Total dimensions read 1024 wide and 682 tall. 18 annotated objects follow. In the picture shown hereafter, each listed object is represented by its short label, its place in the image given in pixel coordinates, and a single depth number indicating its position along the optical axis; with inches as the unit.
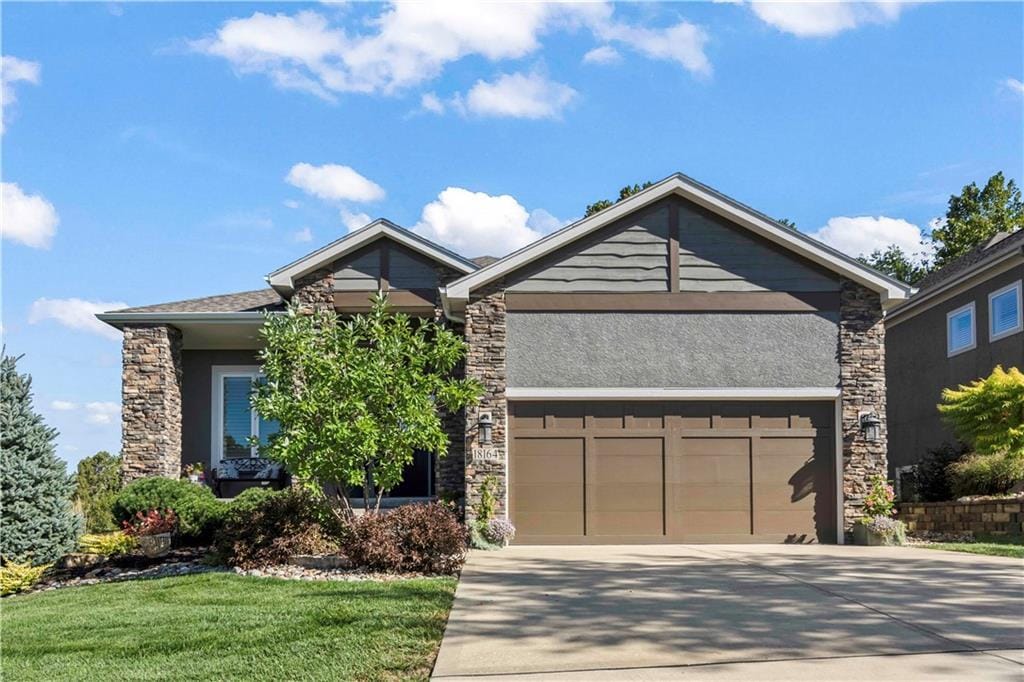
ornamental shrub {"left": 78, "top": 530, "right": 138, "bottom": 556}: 511.5
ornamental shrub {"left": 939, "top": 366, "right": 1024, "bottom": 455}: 654.5
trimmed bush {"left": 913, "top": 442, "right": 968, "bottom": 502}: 714.8
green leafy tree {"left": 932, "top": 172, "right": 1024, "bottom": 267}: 1392.7
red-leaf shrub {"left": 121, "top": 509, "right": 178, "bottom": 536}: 534.0
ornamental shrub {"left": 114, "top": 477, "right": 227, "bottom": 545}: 558.6
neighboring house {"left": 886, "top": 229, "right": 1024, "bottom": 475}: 764.0
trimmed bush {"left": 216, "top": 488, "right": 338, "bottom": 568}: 449.7
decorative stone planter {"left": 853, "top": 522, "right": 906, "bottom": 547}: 562.3
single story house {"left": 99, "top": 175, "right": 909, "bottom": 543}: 579.5
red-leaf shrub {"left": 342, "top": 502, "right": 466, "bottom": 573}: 428.8
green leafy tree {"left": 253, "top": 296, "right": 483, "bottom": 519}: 454.6
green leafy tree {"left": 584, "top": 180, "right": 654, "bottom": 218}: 1305.0
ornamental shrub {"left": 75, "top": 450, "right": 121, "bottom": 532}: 633.6
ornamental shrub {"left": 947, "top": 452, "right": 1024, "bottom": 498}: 642.8
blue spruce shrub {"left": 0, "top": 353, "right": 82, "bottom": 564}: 488.1
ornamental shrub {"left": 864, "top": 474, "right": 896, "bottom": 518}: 575.2
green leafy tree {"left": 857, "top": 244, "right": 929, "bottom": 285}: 1784.0
